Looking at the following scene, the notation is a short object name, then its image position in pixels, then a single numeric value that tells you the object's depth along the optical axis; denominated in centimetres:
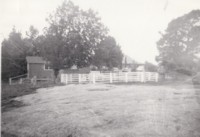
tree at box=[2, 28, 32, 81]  3672
